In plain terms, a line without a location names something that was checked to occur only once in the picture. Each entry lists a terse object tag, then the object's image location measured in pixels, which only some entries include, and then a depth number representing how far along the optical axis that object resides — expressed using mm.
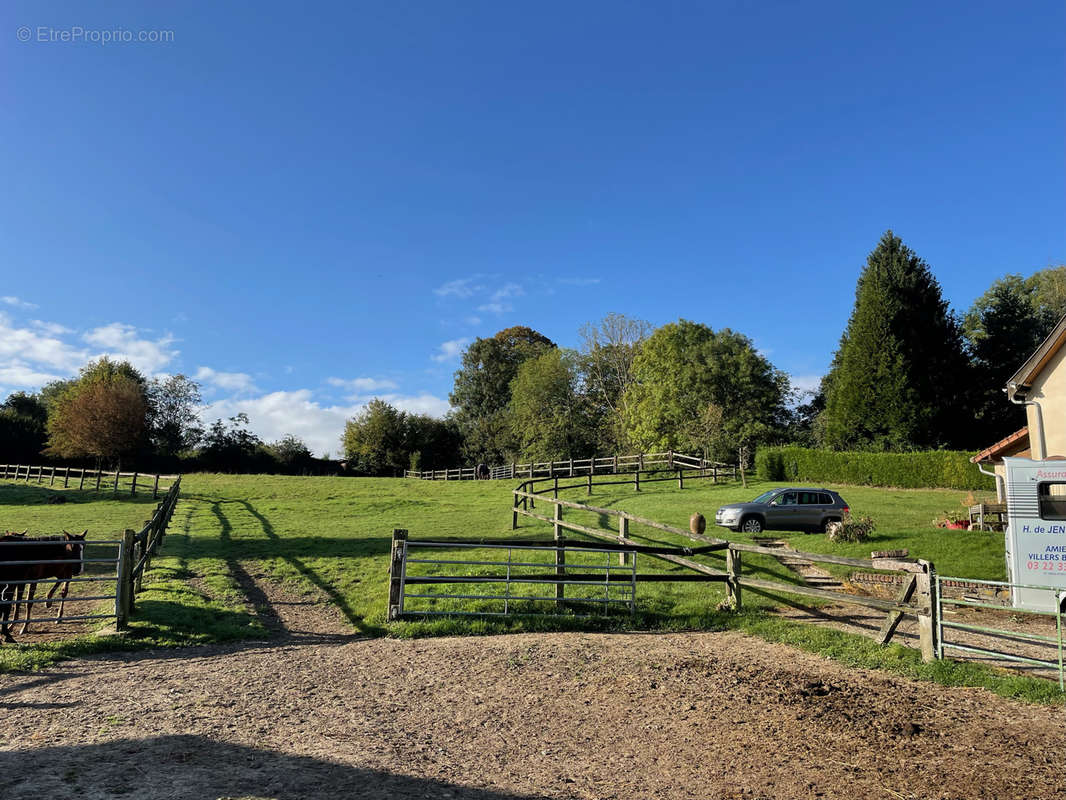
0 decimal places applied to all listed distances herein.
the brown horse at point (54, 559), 9242
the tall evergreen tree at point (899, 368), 37344
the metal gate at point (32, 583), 8484
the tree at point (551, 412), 53094
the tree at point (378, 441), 60750
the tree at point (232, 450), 55906
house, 15805
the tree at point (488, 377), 67750
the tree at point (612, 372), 52719
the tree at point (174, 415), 59875
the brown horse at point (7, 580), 8414
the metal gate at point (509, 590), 9242
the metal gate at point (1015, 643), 6129
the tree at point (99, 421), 45469
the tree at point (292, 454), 61069
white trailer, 9539
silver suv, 18234
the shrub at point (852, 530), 15805
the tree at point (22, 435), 50125
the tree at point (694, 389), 46031
